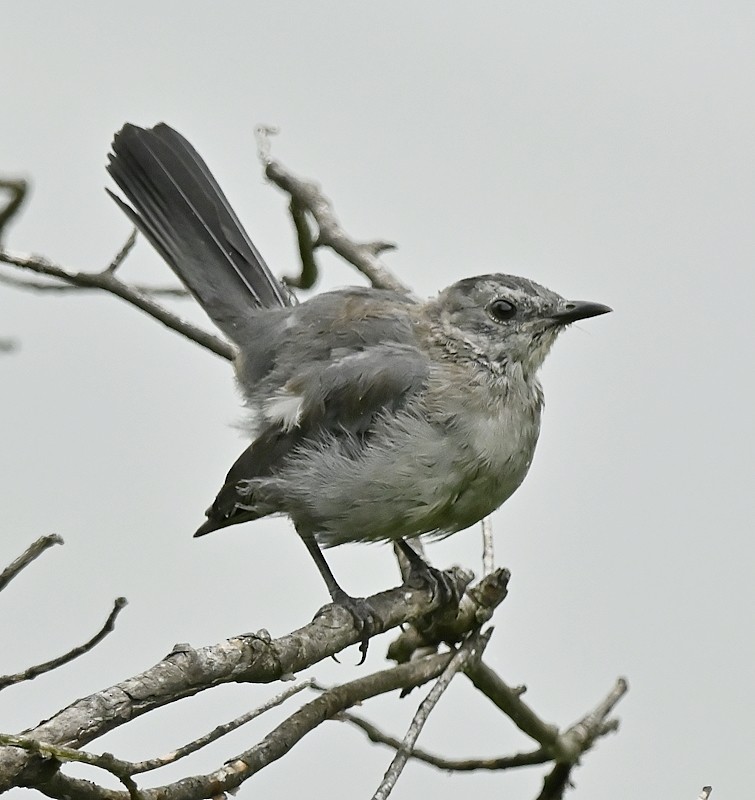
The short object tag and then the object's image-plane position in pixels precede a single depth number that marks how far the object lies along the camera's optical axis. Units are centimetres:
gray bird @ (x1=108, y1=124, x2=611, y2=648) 763
